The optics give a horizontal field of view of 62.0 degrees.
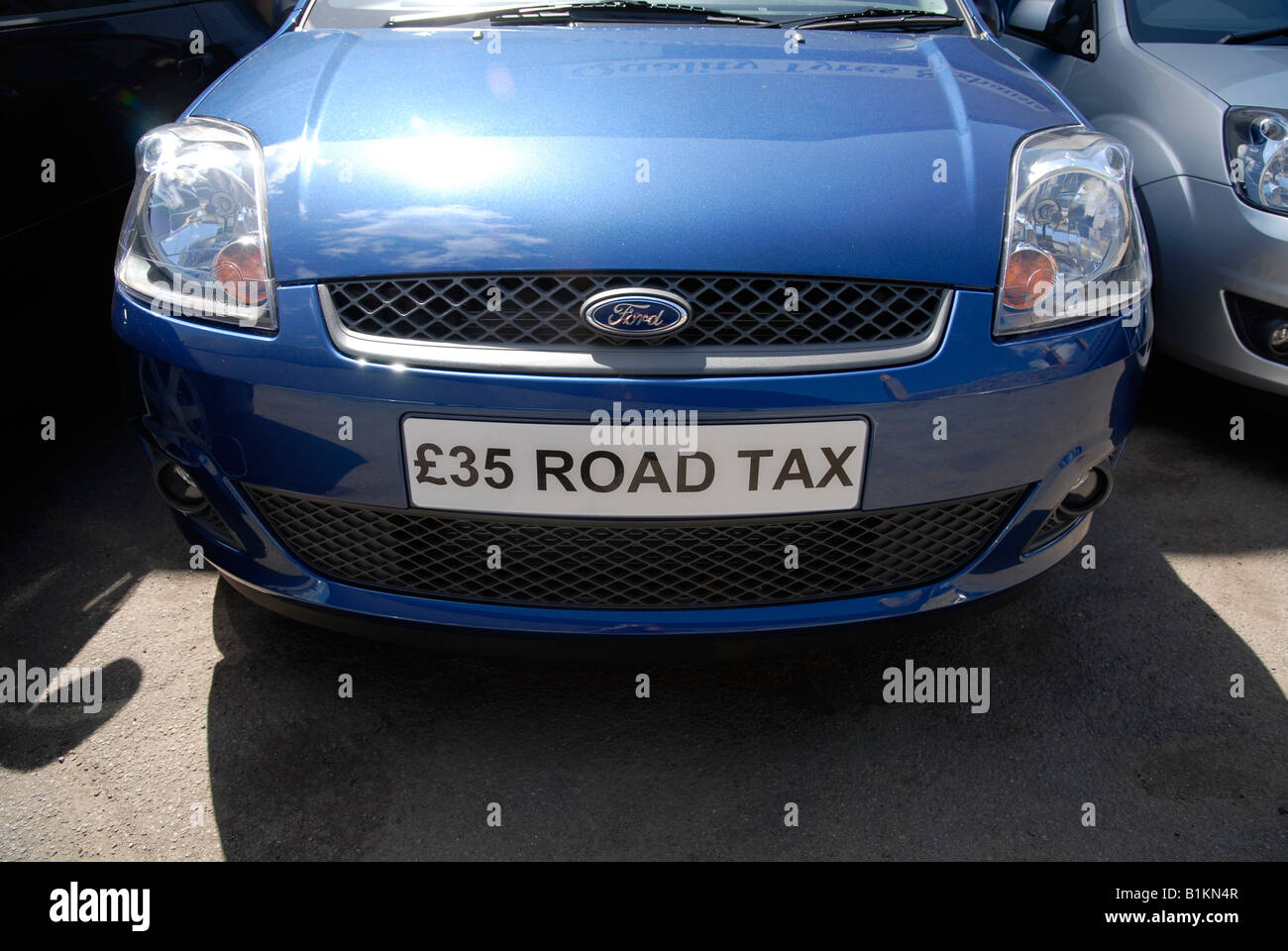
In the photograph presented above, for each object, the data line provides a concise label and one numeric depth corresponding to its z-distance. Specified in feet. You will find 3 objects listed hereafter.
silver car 9.07
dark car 8.21
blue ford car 4.99
